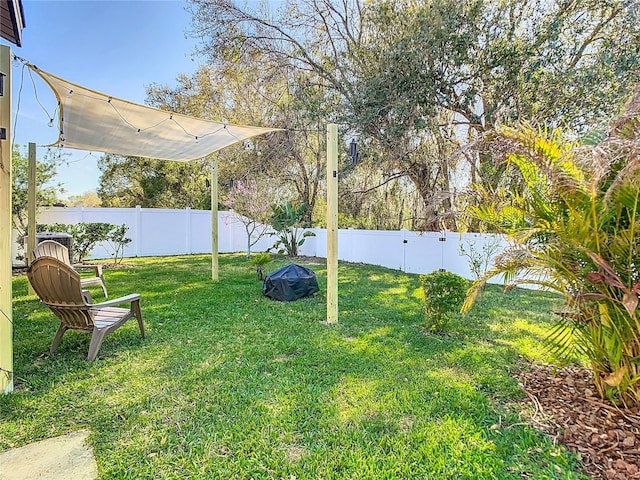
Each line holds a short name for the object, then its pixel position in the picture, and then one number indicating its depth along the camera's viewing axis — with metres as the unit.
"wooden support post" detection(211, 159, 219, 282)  7.37
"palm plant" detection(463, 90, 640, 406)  2.26
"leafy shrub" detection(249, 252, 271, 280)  7.75
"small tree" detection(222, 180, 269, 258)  12.40
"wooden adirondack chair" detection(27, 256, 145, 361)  3.29
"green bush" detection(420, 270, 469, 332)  4.30
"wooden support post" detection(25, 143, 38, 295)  6.16
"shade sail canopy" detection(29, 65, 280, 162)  4.35
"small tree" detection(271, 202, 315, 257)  11.48
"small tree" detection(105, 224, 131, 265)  10.16
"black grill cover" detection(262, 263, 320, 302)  6.26
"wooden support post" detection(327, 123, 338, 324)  4.70
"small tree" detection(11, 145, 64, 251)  9.25
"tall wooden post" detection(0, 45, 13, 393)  2.70
